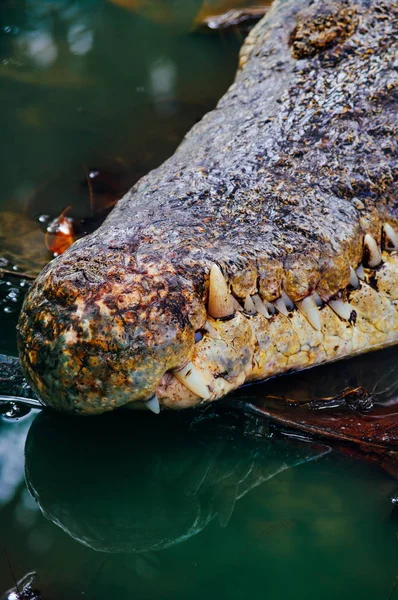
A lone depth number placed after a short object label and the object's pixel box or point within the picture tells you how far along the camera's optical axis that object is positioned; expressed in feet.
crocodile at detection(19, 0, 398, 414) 15.47
